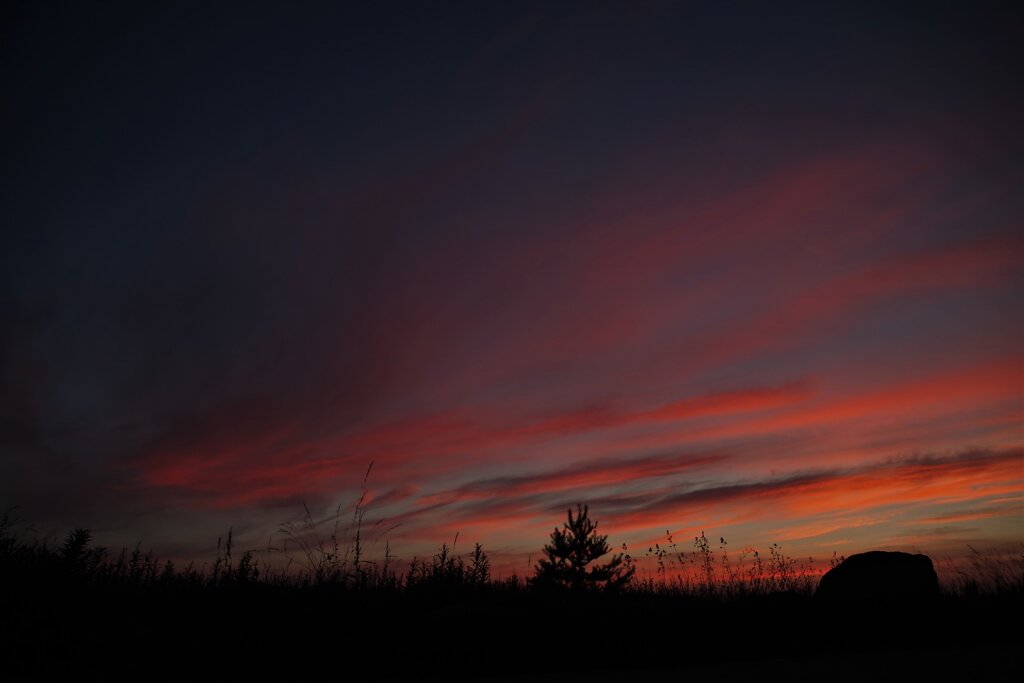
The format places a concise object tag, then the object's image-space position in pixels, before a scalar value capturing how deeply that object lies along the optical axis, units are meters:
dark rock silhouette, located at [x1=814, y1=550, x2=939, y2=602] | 10.74
